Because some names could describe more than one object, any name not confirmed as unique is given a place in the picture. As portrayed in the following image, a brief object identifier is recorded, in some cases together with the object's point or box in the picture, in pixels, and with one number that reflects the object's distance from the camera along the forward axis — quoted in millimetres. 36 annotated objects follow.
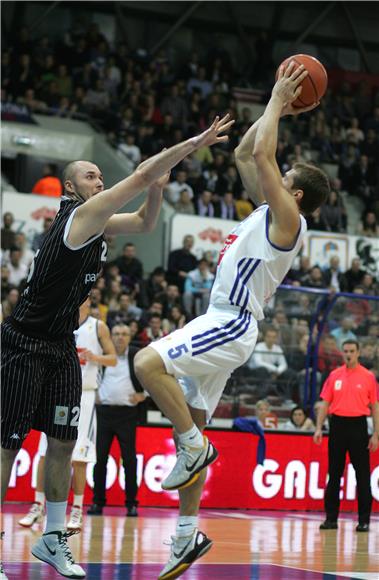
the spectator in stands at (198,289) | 17203
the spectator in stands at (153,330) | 15555
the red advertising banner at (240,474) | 13695
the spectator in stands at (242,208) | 22242
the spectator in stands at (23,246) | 17578
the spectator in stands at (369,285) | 18766
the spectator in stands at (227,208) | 21719
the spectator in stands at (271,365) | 15133
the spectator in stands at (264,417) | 15133
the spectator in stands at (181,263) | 19047
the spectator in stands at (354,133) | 27545
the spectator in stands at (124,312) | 16206
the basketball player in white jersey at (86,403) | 10969
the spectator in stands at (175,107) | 25484
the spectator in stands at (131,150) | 22750
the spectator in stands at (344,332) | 15328
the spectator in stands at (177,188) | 21891
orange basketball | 6570
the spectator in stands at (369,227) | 23625
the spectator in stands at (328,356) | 15289
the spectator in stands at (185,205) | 21297
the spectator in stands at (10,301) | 15703
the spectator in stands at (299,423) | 15266
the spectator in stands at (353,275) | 20000
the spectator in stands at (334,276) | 20062
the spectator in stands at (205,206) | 21469
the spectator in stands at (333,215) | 23250
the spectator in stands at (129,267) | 18594
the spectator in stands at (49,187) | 19438
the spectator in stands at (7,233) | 17672
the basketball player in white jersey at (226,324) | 6172
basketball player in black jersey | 6582
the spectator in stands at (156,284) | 18266
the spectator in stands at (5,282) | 16438
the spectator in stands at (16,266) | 17188
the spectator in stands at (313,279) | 19531
